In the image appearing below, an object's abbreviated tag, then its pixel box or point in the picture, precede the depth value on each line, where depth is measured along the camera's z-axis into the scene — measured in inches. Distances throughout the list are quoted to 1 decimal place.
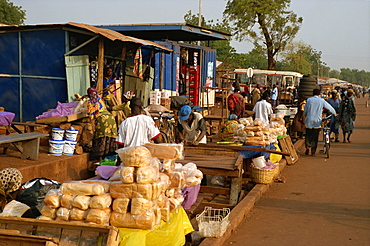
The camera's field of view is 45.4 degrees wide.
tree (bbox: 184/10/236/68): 1478.8
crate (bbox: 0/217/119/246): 143.3
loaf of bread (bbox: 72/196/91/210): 157.6
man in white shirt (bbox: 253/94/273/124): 498.3
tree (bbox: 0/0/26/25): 1555.1
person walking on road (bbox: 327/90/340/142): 616.7
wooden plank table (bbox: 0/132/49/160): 334.6
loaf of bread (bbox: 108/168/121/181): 173.3
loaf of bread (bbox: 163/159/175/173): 190.3
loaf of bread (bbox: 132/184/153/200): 161.5
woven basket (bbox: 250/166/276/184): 353.4
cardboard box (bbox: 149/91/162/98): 579.8
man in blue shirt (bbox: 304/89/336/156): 502.3
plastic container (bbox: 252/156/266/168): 360.2
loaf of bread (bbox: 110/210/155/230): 159.7
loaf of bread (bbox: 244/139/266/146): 356.8
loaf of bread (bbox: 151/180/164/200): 166.1
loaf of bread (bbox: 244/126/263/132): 363.6
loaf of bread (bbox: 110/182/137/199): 162.1
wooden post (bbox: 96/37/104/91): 426.0
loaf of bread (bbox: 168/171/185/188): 191.9
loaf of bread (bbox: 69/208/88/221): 158.2
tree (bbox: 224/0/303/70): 1449.3
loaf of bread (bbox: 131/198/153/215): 160.4
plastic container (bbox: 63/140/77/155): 367.6
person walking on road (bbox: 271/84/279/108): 1008.2
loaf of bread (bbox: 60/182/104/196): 160.2
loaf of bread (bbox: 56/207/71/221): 159.6
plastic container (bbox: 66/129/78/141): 370.3
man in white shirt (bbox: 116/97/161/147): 238.7
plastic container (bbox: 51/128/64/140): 364.5
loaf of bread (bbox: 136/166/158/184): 162.1
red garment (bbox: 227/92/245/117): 582.2
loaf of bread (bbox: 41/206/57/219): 161.3
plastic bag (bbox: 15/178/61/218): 196.7
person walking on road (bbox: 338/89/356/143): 640.4
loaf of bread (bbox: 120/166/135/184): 162.4
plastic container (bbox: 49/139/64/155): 361.1
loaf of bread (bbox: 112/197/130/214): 161.3
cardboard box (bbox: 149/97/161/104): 580.3
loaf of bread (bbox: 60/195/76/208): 160.7
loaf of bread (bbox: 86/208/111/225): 156.3
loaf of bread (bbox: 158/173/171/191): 175.9
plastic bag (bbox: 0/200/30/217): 172.7
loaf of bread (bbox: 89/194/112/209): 157.4
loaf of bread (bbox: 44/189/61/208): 160.6
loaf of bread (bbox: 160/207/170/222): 177.5
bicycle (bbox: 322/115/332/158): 510.4
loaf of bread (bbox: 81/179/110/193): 166.4
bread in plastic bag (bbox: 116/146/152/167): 164.7
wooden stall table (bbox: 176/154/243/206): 276.9
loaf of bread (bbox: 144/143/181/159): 191.6
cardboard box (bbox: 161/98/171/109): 593.7
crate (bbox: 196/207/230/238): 221.5
